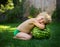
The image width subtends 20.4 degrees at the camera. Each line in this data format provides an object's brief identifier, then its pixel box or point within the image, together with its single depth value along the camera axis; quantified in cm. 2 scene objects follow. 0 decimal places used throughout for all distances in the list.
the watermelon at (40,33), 375
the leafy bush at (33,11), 717
